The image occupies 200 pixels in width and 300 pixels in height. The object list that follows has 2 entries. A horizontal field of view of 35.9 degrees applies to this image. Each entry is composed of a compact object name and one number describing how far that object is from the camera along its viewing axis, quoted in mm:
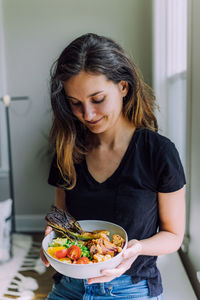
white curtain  1606
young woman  900
